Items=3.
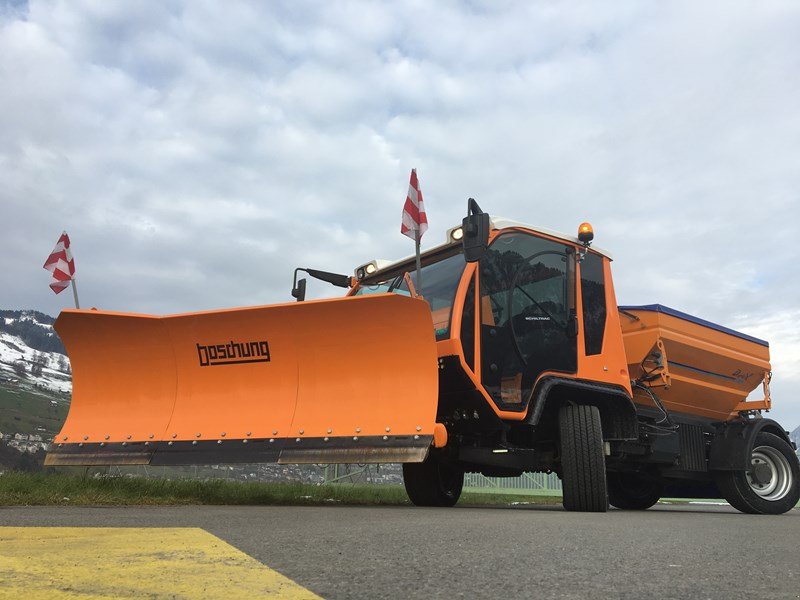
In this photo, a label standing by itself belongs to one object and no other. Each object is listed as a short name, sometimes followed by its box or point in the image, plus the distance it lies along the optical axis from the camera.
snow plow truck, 4.89
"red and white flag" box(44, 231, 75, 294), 6.88
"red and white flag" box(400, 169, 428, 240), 5.56
